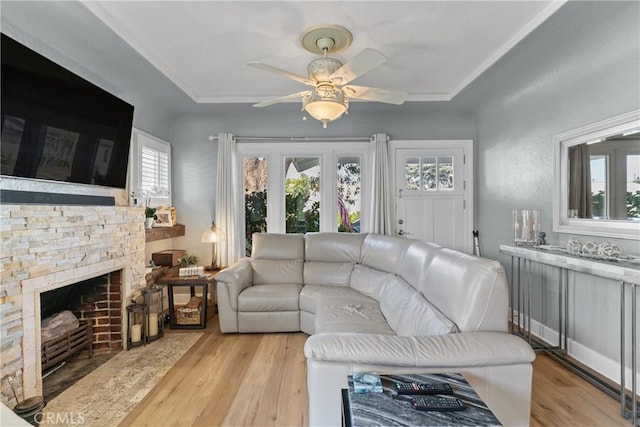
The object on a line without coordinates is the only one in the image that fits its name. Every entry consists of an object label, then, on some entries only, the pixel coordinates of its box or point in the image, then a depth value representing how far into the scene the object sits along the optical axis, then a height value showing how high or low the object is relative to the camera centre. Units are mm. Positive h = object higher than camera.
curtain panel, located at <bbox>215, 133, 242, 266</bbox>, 4156 +158
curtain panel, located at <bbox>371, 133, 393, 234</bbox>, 4156 +256
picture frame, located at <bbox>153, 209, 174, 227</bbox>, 3852 -68
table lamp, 3974 -346
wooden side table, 3299 -1069
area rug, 1892 -1264
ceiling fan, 2000 +945
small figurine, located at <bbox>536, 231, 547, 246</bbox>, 2799 -261
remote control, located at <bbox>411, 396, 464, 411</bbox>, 1113 -720
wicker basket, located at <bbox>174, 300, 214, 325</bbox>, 3309 -1129
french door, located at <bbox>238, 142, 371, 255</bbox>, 4332 +358
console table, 1831 -572
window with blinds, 3447 +535
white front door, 4316 +273
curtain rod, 4246 +1036
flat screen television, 1815 +648
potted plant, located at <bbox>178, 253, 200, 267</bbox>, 3760 -600
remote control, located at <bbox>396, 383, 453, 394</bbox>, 1206 -714
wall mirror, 2208 +258
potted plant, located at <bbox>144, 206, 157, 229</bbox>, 3436 -37
